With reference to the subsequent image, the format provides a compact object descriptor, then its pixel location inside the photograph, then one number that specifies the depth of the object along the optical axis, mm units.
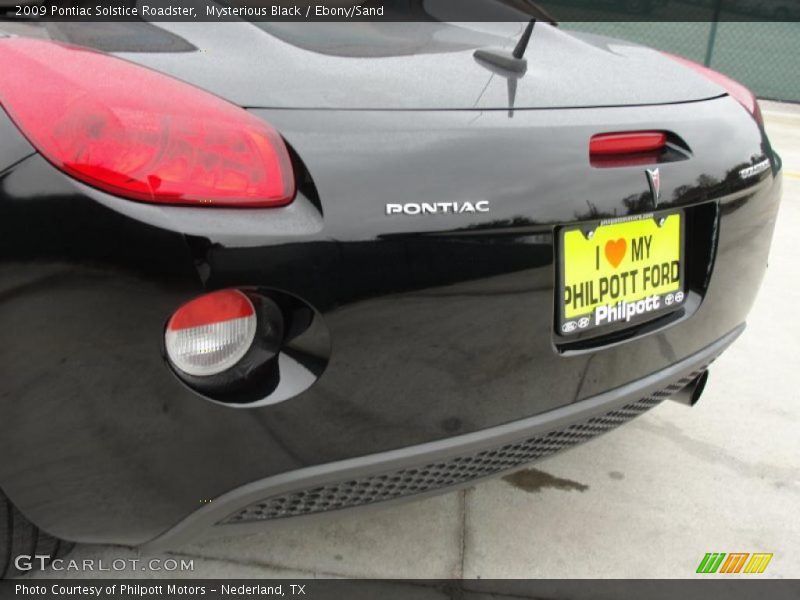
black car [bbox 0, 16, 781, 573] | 1146
